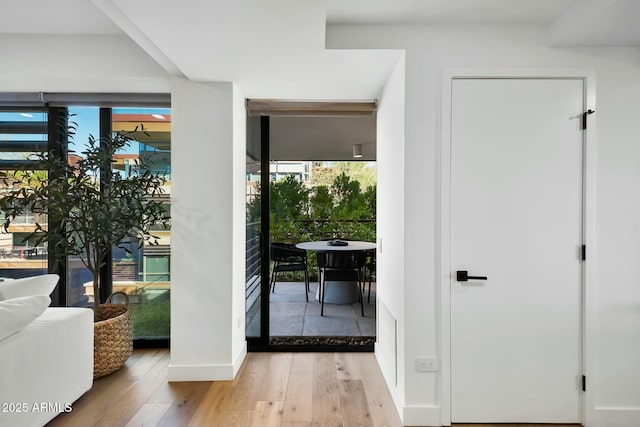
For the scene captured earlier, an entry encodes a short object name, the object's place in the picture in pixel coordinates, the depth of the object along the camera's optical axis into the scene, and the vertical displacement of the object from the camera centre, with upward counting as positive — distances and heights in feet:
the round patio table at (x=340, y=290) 14.62 -3.39
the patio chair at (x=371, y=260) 15.01 -2.25
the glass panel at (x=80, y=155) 10.24 +1.58
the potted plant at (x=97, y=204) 8.10 +0.11
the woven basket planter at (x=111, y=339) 8.46 -3.24
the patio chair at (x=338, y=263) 13.50 -2.08
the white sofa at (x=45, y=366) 5.55 -2.84
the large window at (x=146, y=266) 10.37 -1.71
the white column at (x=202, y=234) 8.42 -0.60
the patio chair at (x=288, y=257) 14.16 -1.97
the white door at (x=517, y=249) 6.86 -0.77
